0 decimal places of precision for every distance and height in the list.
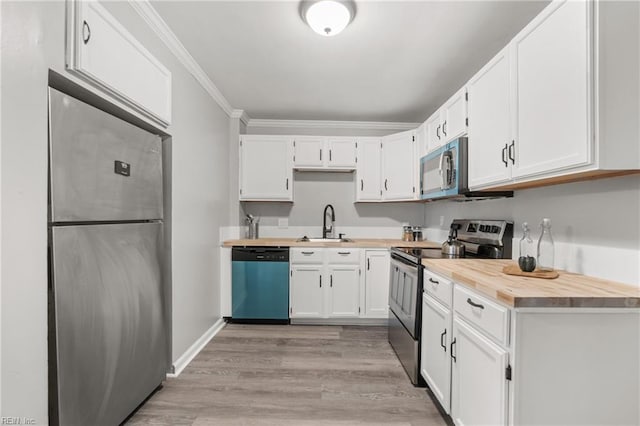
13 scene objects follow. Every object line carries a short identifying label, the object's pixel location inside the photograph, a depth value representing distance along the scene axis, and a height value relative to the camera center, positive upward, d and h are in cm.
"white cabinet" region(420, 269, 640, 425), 114 -59
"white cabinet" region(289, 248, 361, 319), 331 -79
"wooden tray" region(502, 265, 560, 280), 148 -31
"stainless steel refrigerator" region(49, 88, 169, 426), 126 -27
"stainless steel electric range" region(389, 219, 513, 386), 214 -49
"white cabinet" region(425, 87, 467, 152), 221 +73
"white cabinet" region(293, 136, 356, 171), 364 +71
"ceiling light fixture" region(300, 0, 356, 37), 170 +113
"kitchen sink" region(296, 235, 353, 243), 355 -35
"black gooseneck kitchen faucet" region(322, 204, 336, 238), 388 -15
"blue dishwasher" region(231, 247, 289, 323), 330 -80
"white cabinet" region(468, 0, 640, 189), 115 +50
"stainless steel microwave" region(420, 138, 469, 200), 220 +32
